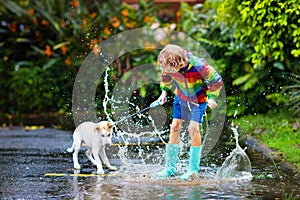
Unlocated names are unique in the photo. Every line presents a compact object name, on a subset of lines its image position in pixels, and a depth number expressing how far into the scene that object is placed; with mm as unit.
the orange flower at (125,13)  14234
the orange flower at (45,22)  14391
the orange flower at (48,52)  13953
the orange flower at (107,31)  13742
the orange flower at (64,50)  13852
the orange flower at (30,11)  14456
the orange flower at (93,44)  10676
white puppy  6848
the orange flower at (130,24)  14055
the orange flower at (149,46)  13309
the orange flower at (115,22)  13820
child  6355
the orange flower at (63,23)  14354
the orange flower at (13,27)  14398
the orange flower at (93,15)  14334
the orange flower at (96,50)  11709
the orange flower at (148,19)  14148
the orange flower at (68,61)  13719
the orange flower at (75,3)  14687
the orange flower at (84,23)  13530
